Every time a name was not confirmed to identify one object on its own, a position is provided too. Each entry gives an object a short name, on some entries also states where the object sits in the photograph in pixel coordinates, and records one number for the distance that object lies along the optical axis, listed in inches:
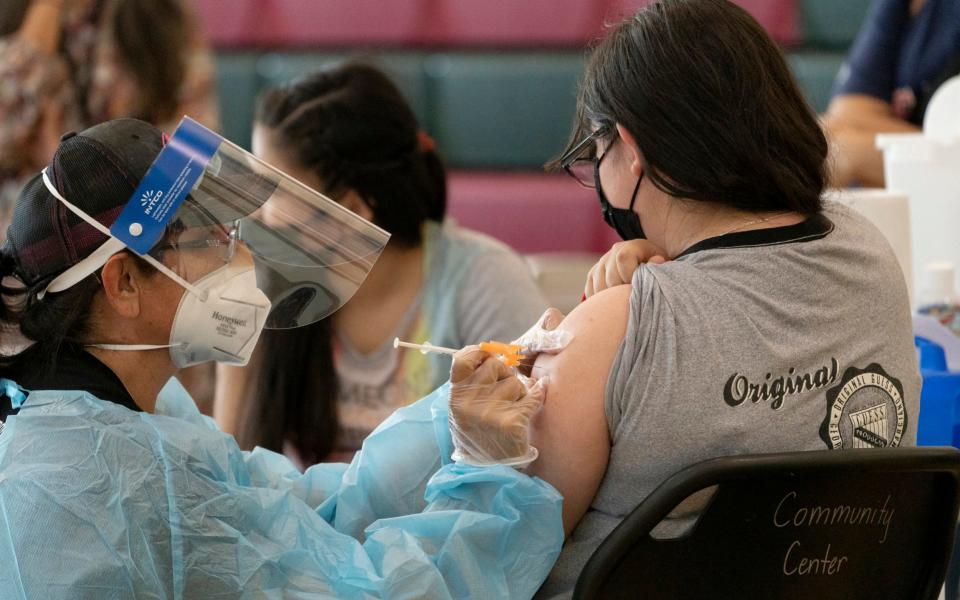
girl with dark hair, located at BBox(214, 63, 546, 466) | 173.3
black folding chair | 136.0
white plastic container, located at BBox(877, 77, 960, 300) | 170.5
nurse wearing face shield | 139.5
